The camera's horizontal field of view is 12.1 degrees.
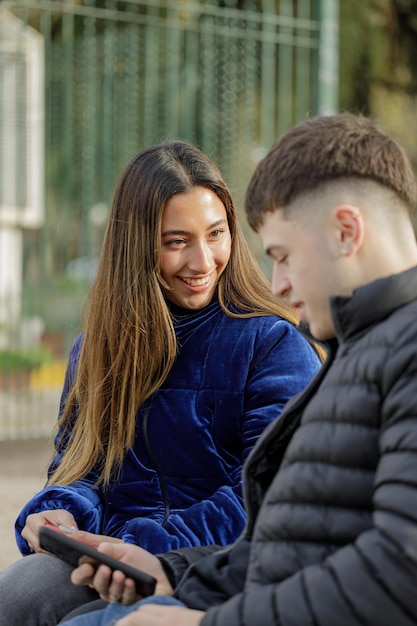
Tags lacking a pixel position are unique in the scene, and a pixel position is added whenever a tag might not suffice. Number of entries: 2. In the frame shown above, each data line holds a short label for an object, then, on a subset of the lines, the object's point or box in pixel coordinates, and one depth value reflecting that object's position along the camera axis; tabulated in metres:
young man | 2.67
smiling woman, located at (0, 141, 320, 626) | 4.55
